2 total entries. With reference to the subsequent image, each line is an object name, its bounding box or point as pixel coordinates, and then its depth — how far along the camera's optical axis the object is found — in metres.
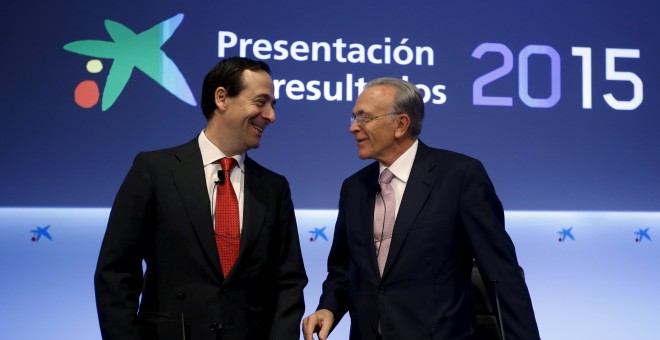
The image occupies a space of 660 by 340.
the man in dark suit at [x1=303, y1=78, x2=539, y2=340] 2.31
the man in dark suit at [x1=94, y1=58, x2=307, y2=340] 2.14
